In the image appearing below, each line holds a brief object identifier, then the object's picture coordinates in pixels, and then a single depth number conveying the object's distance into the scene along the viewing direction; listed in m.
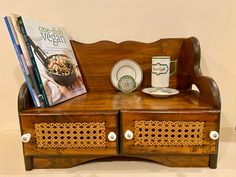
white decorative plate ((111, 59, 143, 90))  0.83
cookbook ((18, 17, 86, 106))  0.61
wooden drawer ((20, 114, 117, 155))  0.56
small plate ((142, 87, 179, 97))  0.70
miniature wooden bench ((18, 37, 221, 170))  0.56
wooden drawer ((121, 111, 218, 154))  0.56
